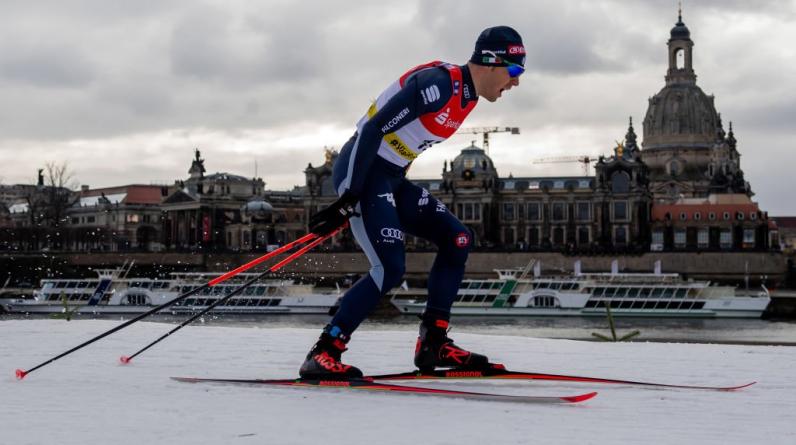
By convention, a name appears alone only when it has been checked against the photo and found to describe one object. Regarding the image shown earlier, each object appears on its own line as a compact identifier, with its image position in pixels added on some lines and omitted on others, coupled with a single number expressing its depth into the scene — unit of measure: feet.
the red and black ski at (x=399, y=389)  15.69
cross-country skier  18.08
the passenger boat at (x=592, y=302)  158.20
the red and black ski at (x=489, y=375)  17.66
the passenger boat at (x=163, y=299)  157.69
